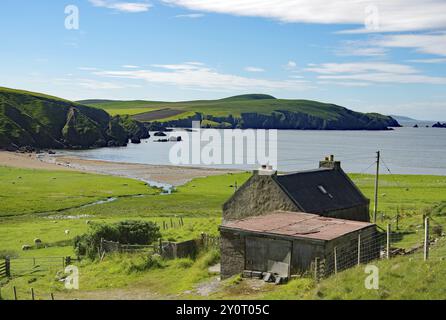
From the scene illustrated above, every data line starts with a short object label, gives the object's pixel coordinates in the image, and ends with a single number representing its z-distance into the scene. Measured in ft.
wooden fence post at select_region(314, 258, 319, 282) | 69.92
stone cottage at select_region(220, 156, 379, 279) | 80.48
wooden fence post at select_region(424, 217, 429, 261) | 61.04
